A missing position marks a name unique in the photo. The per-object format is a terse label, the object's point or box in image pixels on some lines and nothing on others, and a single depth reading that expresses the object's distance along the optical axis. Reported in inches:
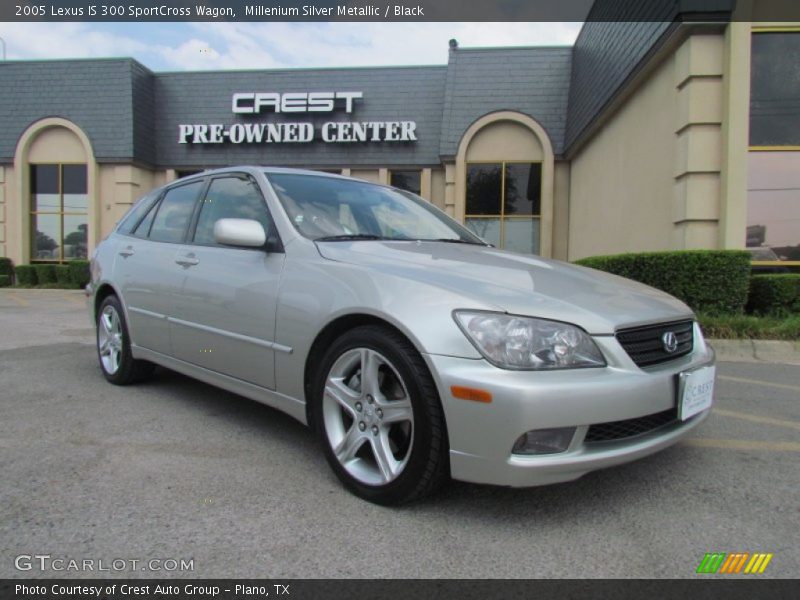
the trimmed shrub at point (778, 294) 261.3
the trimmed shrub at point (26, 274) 586.2
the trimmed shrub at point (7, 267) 596.1
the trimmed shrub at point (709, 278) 247.8
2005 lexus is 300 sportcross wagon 78.4
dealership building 427.2
